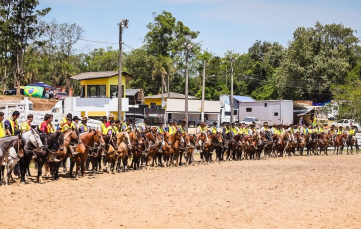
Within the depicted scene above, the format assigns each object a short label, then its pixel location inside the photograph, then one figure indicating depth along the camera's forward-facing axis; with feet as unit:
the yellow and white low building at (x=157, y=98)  226.58
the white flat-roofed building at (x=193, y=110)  195.42
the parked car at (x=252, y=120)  199.87
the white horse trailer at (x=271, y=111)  198.39
